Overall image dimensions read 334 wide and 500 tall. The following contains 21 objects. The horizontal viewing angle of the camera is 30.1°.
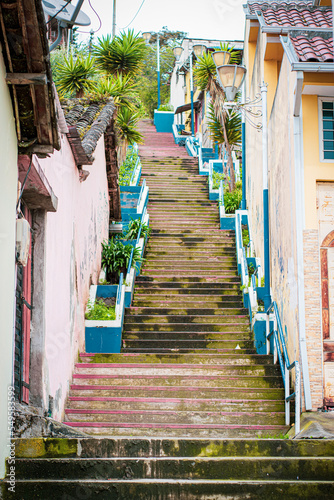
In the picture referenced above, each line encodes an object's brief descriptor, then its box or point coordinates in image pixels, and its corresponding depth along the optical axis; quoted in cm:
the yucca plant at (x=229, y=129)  1915
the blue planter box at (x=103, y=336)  1071
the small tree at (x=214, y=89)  1878
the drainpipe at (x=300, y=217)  842
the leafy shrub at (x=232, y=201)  1686
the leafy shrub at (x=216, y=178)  1820
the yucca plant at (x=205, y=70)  1977
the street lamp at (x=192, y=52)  2511
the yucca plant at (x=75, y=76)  1631
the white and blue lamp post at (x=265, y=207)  1145
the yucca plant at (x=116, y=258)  1338
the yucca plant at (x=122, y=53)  2112
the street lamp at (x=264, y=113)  1139
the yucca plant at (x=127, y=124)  1980
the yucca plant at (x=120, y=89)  1748
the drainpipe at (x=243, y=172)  1598
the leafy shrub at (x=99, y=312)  1092
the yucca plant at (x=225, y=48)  1847
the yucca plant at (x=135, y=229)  1483
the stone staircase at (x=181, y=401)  471
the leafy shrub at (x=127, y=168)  1878
